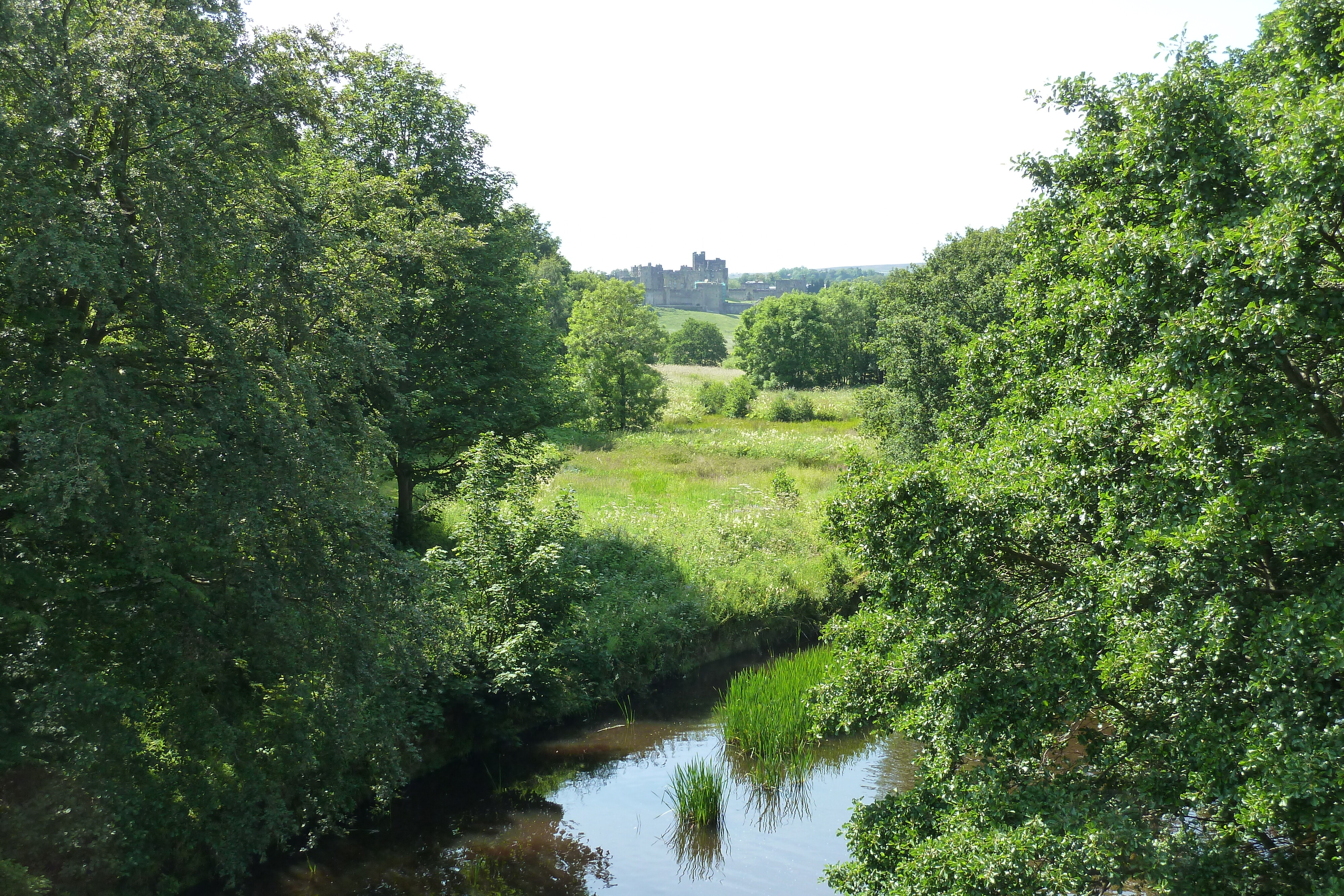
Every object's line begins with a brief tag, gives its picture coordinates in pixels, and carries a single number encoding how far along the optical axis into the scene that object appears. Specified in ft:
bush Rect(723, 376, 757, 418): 206.69
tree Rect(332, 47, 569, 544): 70.64
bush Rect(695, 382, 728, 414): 215.72
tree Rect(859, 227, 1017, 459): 97.14
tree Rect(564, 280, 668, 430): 172.96
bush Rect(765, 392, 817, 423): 198.29
